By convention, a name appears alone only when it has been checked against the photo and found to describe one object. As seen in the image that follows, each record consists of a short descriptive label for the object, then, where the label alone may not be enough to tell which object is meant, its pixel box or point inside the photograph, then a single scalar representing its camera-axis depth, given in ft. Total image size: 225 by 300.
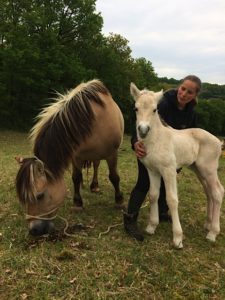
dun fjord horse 9.37
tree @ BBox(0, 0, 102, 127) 54.94
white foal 8.96
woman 10.27
